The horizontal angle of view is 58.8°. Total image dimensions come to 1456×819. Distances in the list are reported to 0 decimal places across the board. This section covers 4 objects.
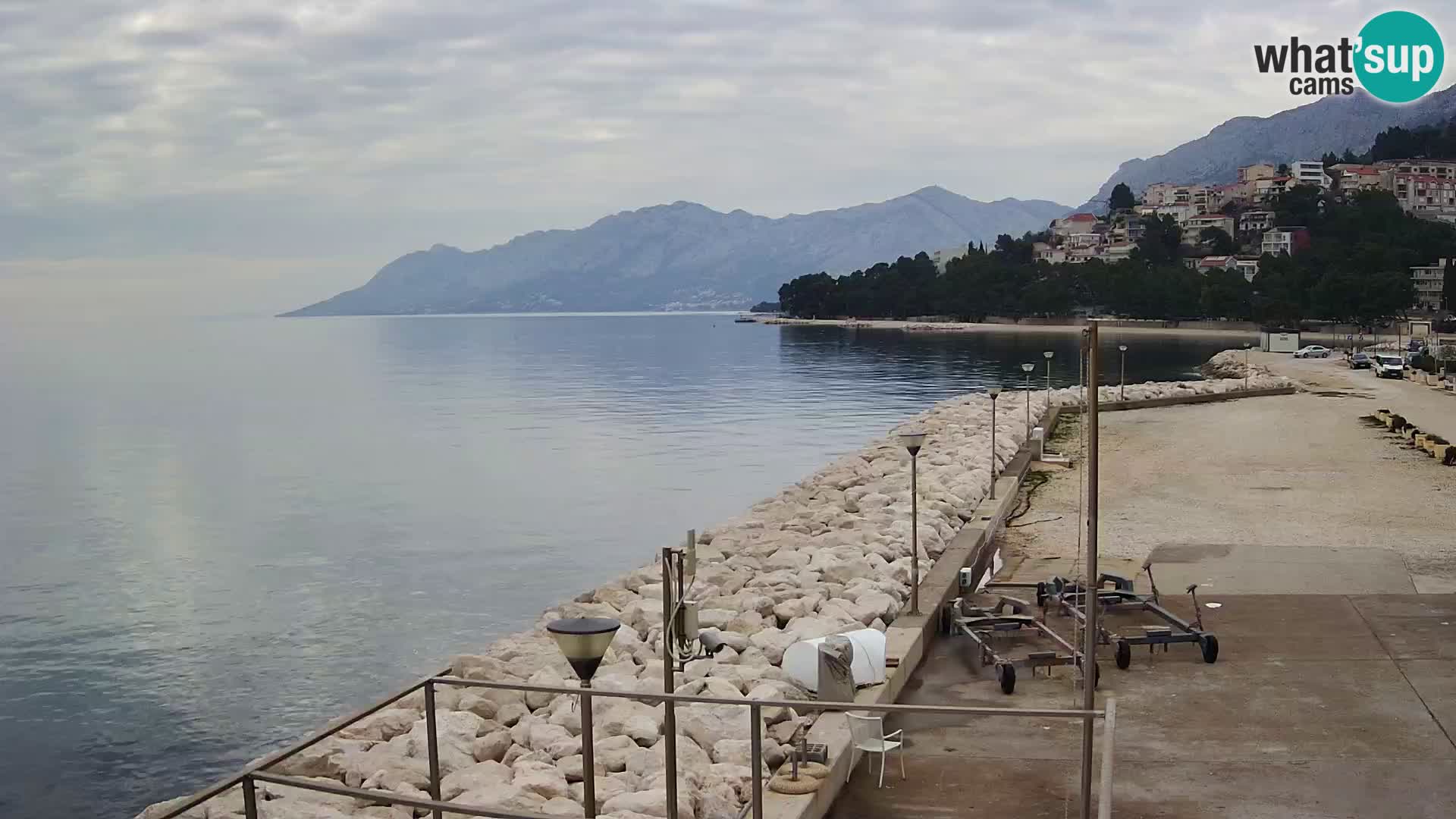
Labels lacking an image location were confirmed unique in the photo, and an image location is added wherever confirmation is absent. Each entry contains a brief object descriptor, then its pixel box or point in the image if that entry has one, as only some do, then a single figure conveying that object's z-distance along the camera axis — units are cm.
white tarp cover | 958
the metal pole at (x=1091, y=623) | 632
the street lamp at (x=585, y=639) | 557
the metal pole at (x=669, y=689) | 650
